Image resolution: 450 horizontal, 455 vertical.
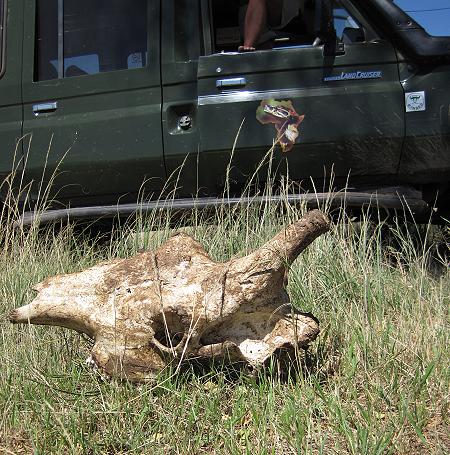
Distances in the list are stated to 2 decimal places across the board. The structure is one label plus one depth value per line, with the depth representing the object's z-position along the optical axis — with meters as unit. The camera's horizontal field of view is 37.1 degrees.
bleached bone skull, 2.34
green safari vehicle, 4.14
